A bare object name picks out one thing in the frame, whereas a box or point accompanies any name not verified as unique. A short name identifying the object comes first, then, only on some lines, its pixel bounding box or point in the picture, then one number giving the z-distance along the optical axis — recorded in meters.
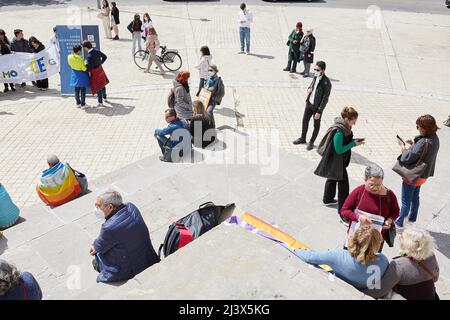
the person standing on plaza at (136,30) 13.17
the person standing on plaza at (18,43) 10.99
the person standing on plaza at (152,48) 11.75
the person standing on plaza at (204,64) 9.59
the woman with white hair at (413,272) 3.41
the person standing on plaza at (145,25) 13.24
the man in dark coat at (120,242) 3.89
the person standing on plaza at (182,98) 7.59
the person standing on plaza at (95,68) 9.62
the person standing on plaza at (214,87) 8.60
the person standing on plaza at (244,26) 13.70
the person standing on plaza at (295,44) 11.88
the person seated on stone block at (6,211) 5.57
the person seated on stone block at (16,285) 3.24
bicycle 12.54
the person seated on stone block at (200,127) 7.44
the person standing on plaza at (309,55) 11.48
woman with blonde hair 3.38
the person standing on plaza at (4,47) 10.64
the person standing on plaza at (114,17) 15.48
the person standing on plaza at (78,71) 9.73
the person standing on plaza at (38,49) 11.06
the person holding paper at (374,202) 4.26
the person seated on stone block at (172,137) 6.93
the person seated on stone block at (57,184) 5.95
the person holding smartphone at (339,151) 5.33
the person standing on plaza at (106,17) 15.51
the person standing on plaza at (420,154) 4.96
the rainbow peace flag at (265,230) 4.16
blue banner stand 10.43
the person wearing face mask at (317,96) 7.35
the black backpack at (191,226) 4.20
